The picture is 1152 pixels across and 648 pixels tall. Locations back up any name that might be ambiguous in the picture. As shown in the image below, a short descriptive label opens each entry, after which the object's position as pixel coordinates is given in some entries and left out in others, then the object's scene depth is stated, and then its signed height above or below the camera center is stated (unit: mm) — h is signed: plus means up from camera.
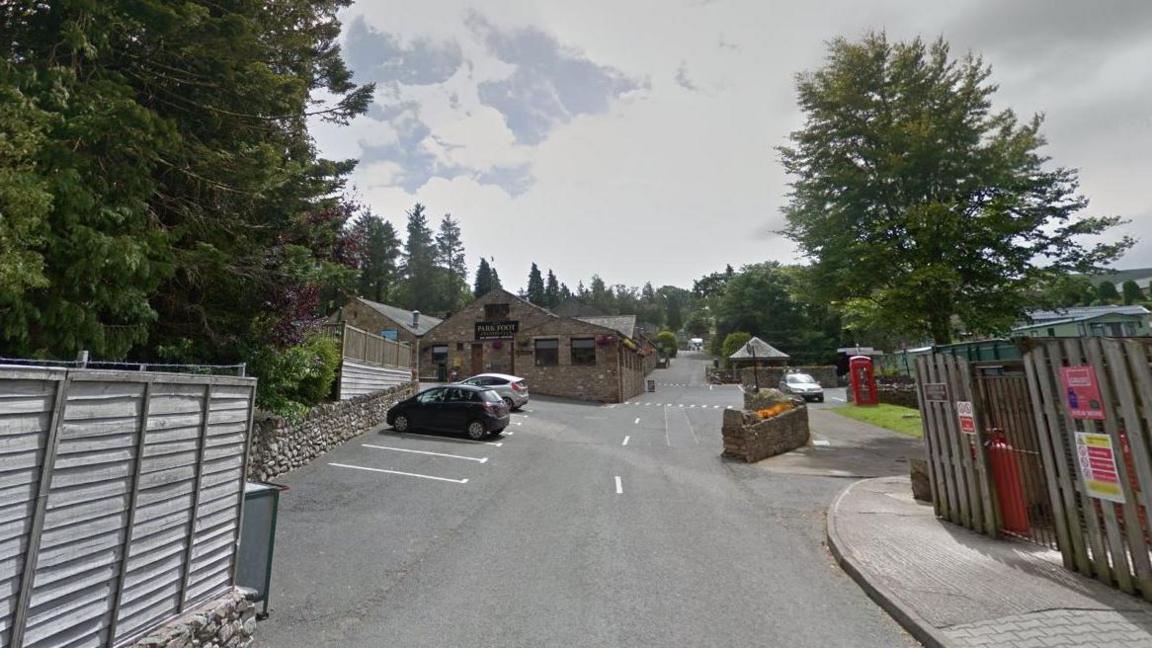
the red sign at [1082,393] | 5049 -76
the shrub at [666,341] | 73562 +7594
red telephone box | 26969 +475
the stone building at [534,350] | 30422 +2970
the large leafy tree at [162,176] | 6160 +3358
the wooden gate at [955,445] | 6887 -790
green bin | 5228 -1373
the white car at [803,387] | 30578 +295
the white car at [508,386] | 22375 +541
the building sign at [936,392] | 7368 -49
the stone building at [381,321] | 36219 +5767
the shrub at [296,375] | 10945 +657
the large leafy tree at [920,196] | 14953 +6161
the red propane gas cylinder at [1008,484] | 6574 -1251
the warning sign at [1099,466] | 4957 -789
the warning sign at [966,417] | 6887 -383
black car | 15250 -360
